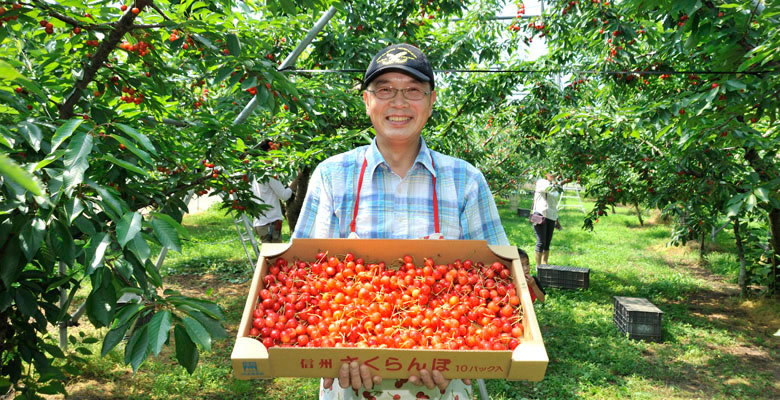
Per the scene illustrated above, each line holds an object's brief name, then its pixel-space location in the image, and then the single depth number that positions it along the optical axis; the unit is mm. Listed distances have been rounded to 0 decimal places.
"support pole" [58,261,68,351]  3611
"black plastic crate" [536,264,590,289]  6977
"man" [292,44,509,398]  1872
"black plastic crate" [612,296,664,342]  5098
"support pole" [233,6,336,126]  3816
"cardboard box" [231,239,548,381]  1293
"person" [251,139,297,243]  5883
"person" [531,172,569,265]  7293
